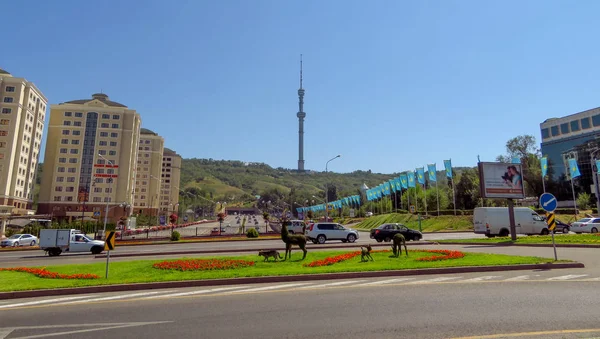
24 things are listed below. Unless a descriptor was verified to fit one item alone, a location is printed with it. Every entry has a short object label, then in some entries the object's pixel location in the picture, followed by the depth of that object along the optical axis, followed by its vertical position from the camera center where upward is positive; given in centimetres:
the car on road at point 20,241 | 4106 -203
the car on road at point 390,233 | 3095 -72
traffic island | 1220 -179
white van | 3169 +26
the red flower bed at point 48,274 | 1383 -202
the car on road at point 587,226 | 3503 -8
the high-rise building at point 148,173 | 13350 +1869
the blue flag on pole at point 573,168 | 5415 +847
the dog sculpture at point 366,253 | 1626 -127
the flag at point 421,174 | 6119 +849
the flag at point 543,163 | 5403 +916
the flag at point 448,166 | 5600 +892
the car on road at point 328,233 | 3098 -74
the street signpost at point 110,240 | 1398 -63
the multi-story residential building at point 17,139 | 8259 +2008
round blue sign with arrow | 1648 +105
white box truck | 2870 -155
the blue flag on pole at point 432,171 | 5756 +850
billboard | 2826 +338
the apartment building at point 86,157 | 9519 +1819
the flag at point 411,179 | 6331 +788
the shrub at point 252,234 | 4282 -116
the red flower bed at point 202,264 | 1512 -173
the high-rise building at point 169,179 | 16462 +2046
